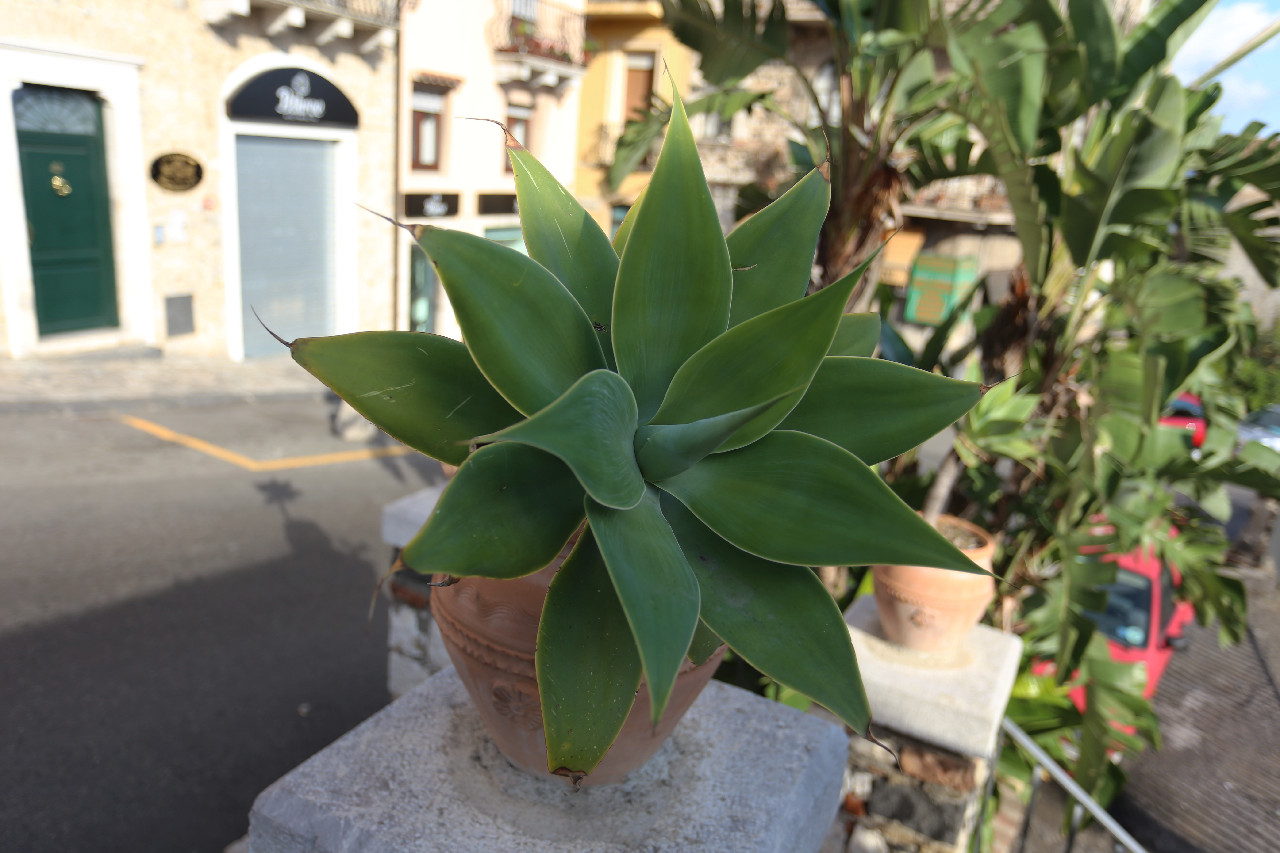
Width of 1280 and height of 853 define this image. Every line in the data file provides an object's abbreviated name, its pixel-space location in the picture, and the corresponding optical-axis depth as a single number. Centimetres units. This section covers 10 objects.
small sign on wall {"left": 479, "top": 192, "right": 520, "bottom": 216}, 1620
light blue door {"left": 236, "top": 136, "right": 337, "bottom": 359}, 1259
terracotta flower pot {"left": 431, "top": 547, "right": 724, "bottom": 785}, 134
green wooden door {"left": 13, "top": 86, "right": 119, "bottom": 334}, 1030
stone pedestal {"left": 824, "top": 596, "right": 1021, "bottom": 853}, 260
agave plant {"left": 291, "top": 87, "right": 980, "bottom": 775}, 101
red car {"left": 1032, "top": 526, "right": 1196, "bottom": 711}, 591
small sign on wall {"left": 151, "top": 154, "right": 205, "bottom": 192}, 1109
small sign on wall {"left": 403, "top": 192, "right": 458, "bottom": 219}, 1456
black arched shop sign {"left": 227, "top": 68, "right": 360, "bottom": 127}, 1181
